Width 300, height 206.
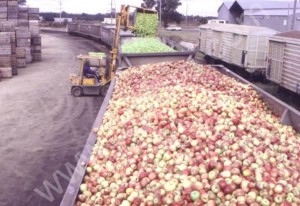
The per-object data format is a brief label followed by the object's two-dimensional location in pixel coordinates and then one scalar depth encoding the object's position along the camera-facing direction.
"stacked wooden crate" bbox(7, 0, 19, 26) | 27.16
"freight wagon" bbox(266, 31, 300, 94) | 14.57
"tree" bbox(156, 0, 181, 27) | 88.25
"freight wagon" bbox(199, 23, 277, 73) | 19.97
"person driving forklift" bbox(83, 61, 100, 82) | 16.36
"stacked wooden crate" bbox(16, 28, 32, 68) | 24.28
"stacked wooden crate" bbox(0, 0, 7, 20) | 26.80
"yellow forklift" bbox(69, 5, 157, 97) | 15.86
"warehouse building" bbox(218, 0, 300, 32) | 47.72
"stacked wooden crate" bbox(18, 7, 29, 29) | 27.52
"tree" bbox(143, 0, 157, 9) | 91.94
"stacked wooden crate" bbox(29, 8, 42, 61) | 27.61
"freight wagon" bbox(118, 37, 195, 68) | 13.45
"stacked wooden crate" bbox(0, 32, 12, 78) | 20.38
